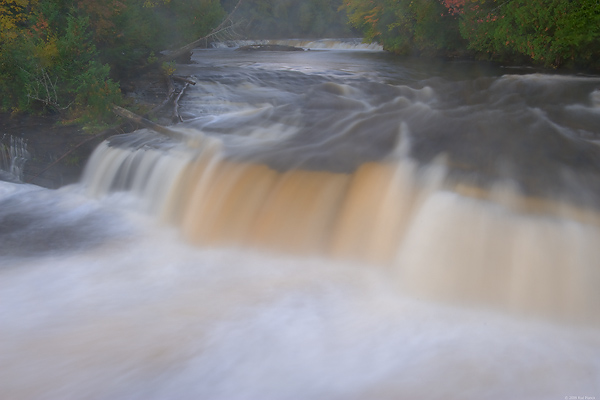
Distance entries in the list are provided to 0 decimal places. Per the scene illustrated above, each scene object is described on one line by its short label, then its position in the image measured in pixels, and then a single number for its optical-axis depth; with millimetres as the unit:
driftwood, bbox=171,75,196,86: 12108
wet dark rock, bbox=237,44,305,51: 28455
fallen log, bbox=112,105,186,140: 7699
